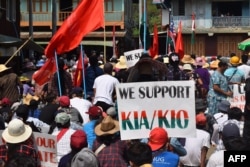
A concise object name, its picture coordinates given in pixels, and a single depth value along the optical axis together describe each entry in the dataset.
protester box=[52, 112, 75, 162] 8.59
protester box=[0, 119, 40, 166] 7.58
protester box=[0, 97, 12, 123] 10.79
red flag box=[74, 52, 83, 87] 14.19
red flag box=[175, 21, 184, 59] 21.81
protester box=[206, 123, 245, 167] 6.93
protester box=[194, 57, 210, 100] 16.02
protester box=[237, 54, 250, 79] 15.70
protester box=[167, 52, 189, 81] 12.40
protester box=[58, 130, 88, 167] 7.39
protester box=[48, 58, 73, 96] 12.95
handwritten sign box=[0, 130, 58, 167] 7.94
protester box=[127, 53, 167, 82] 10.59
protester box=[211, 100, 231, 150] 9.88
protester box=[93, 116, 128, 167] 7.78
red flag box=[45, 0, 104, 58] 12.62
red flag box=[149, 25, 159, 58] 20.59
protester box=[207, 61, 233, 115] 13.61
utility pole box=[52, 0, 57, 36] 31.88
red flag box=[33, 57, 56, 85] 13.01
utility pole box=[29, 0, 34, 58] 33.61
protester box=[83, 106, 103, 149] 9.35
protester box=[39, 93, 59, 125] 10.80
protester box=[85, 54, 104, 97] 13.36
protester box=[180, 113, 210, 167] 9.02
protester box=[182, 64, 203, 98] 15.14
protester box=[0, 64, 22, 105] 14.40
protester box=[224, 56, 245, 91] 14.52
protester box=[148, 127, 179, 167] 7.20
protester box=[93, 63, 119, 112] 12.14
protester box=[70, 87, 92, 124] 11.41
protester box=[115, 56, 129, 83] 14.03
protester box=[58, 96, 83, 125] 10.39
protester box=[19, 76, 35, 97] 16.20
